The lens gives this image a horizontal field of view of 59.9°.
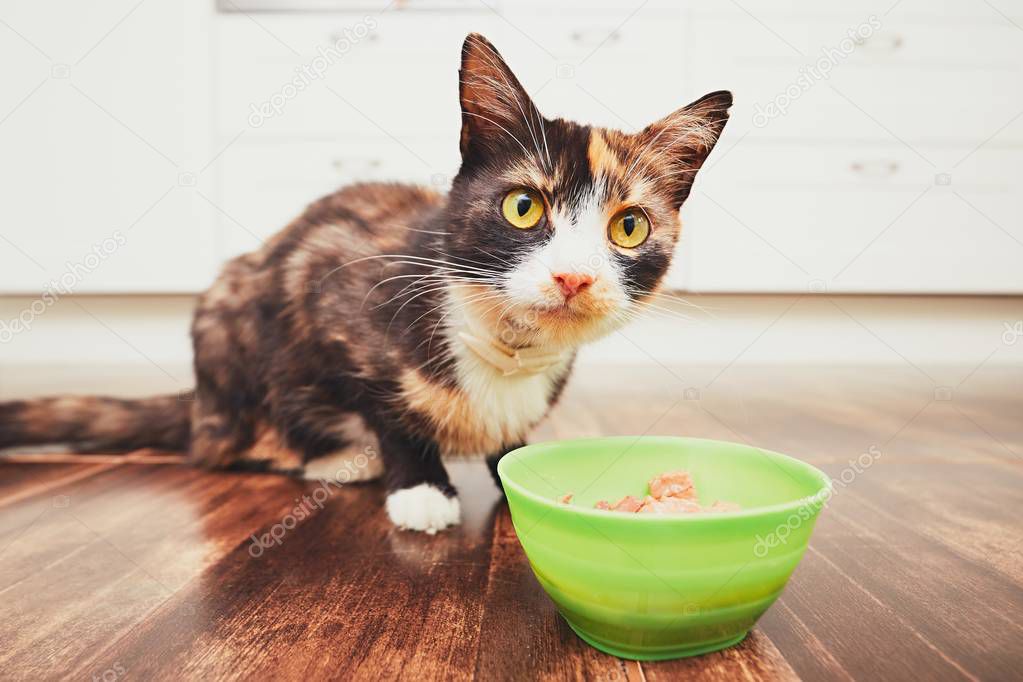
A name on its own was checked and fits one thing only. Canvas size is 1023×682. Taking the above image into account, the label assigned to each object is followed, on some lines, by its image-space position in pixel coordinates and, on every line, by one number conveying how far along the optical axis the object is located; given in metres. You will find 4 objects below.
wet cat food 0.30
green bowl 0.27
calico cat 0.37
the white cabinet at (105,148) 0.91
